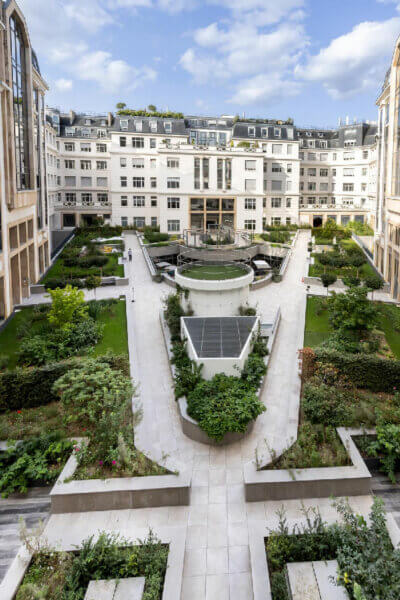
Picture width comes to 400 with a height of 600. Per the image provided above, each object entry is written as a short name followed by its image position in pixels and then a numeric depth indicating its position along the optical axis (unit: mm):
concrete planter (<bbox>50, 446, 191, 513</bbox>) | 10055
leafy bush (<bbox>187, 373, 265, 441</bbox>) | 12117
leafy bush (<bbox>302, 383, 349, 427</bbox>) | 12695
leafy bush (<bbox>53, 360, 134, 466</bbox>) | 11438
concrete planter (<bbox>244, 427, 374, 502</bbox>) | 10328
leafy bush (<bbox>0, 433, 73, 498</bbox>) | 10742
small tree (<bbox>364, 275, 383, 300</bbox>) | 26422
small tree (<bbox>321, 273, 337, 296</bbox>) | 28698
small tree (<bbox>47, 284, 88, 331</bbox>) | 19234
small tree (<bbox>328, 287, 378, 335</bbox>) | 18781
